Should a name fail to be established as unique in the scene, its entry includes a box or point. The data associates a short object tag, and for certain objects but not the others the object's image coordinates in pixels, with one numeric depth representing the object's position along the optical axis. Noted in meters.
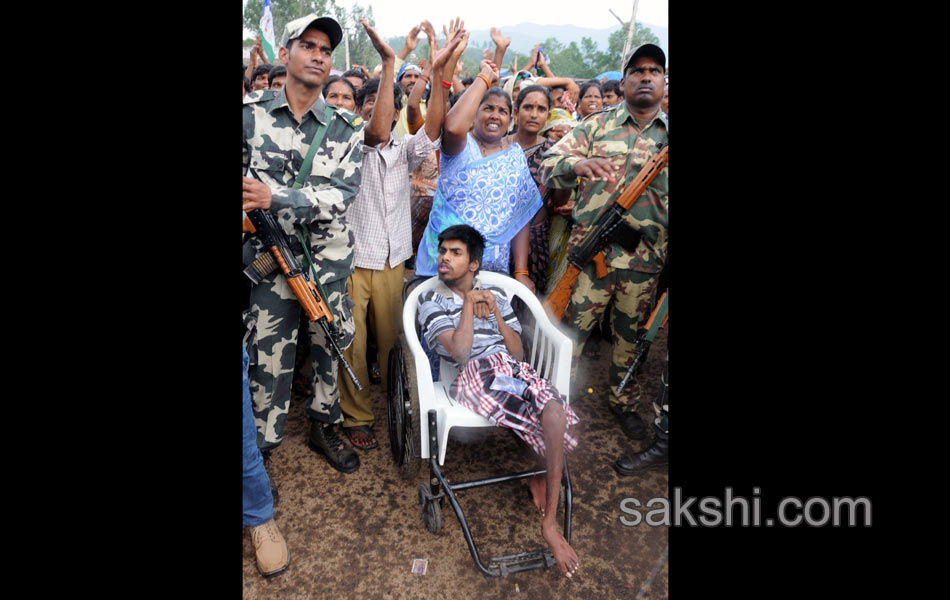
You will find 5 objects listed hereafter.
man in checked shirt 2.86
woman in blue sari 3.05
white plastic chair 2.37
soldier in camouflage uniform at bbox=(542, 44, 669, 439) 2.97
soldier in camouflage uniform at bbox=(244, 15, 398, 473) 2.33
